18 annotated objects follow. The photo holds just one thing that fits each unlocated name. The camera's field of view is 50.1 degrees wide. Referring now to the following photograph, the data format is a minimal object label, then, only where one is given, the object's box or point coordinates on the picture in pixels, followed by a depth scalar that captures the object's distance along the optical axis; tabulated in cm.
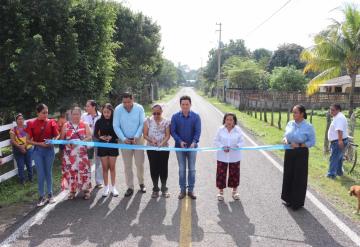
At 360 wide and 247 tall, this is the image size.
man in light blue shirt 703
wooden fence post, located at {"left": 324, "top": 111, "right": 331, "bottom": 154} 1175
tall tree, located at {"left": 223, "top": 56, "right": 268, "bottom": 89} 4969
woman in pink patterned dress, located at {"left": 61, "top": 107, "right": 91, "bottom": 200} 700
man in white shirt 843
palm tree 2033
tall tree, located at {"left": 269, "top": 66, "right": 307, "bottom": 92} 4219
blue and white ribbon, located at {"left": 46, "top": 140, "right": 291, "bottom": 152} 689
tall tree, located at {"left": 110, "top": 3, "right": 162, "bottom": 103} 2572
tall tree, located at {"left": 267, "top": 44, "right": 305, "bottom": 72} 6091
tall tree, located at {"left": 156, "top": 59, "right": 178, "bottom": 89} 7512
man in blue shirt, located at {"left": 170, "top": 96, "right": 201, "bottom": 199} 693
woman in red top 663
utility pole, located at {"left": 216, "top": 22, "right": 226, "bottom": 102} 5153
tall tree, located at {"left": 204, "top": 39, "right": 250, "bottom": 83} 7869
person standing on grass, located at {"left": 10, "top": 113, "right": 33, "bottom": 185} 796
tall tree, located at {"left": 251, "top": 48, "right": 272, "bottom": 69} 9622
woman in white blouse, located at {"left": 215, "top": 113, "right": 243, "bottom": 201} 693
